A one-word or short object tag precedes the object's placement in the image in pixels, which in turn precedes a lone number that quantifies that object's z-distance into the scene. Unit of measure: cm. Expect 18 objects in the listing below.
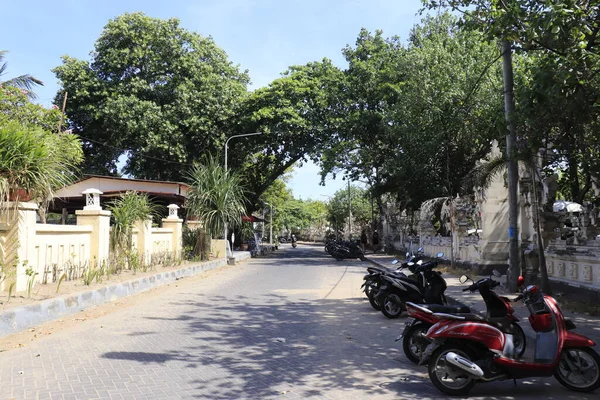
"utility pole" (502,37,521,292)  1087
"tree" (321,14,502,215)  2111
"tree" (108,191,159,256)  1427
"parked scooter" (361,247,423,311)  971
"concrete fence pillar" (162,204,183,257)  1956
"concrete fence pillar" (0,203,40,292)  876
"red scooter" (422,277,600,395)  498
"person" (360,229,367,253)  3201
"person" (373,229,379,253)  3688
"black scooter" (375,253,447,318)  891
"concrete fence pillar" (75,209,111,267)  1245
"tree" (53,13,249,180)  2819
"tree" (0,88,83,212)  838
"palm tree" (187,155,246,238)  2144
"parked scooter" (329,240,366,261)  2742
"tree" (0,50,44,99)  1867
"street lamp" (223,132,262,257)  2530
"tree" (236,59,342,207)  2930
